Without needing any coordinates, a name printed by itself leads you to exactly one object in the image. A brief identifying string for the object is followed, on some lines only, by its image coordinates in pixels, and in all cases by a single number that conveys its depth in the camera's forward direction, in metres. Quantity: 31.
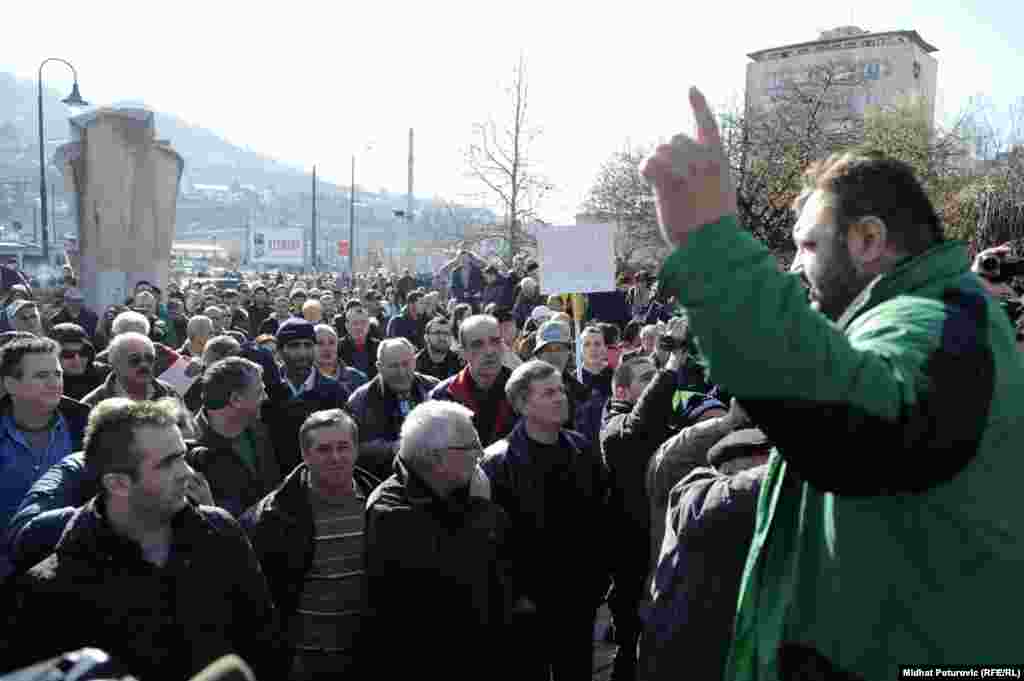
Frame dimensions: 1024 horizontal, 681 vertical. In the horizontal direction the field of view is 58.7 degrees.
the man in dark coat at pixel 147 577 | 2.96
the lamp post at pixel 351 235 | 45.41
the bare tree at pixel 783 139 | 12.84
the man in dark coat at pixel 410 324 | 11.99
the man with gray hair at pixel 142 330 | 7.48
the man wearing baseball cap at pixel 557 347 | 7.38
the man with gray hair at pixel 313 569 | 3.90
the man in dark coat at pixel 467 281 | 15.83
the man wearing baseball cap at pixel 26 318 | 8.84
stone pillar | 16.42
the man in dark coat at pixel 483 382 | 6.35
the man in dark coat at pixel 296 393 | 5.86
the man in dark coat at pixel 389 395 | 6.10
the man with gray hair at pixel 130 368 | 5.79
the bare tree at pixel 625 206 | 21.77
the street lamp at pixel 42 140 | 23.66
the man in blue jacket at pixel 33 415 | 4.58
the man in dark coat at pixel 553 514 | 4.67
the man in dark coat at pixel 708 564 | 2.98
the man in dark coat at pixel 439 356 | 8.64
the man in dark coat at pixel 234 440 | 4.65
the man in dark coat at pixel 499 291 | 14.48
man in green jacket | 1.19
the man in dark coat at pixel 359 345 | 9.88
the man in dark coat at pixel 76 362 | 6.67
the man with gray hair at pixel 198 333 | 9.03
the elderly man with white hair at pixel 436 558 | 3.74
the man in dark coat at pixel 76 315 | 11.34
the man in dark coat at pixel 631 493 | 4.84
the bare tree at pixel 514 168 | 20.31
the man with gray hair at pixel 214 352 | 6.57
